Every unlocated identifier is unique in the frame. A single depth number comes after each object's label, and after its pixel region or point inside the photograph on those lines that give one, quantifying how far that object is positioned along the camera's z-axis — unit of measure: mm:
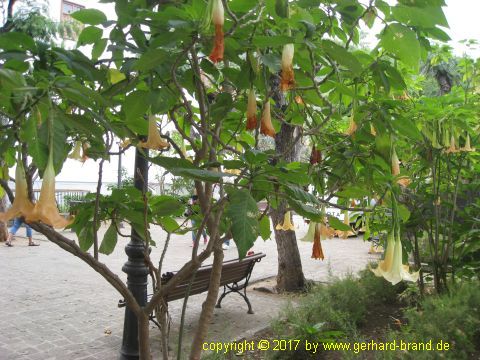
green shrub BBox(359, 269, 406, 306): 5352
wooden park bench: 4782
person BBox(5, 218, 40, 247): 11898
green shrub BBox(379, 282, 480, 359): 3455
